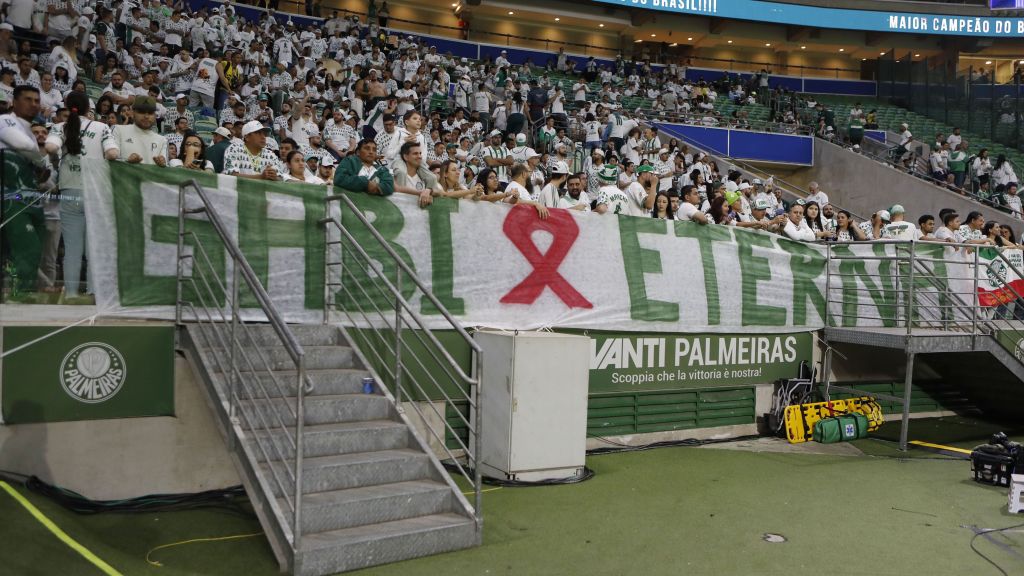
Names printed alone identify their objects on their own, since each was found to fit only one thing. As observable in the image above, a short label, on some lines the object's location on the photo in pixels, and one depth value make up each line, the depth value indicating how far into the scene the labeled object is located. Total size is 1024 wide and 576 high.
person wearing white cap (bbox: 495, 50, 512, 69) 27.34
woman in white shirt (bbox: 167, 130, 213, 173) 7.72
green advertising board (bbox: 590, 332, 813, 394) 8.88
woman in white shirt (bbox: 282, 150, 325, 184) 7.78
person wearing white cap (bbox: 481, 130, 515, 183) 15.91
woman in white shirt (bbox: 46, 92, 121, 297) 5.89
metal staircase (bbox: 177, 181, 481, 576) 5.00
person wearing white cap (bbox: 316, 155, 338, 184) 10.38
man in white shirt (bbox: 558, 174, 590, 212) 10.24
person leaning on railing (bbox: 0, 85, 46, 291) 5.63
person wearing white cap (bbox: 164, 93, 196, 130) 13.12
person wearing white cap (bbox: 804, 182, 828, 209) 17.52
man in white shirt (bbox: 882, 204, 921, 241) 11.69
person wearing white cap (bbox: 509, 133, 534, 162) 16.58
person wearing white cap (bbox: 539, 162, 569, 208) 9.26
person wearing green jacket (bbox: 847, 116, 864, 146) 27.30
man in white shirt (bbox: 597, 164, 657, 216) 10.13
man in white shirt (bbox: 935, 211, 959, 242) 11.76
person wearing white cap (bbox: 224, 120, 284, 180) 7.39
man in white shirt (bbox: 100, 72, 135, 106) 12.58
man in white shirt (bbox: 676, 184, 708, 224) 9.77
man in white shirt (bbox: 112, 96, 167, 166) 6.87
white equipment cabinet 7.19
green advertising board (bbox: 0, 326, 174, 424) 5.64
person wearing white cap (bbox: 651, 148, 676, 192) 16.51
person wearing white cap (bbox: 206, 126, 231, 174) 8.44
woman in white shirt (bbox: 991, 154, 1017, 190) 22.69
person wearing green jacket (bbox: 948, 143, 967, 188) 23.94
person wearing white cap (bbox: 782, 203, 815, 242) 10.76
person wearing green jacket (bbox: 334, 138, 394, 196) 7.26
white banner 6.23
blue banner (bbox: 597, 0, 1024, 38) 36.34
